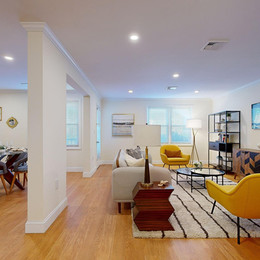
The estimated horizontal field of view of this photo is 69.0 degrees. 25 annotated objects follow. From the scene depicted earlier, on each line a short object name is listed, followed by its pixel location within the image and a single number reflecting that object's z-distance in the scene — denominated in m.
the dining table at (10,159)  3.66
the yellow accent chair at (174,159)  5.43
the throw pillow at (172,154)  5.97
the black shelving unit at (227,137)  5.44
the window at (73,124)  5.97
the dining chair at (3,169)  3.59
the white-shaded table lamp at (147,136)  2.51
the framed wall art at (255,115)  4.59
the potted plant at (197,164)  4.04
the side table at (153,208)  2.32
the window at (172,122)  7.14
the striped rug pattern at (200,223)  2.22
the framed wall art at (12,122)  5.68
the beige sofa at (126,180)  2.77
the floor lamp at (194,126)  6.38
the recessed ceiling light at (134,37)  2.46
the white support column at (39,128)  2.27
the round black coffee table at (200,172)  3.70
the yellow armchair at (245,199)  1.97
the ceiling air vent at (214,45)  2.61
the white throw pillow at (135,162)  3.01
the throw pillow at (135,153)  4.49
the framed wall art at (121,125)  6.99
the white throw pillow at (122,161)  3.00
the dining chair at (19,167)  3.75
